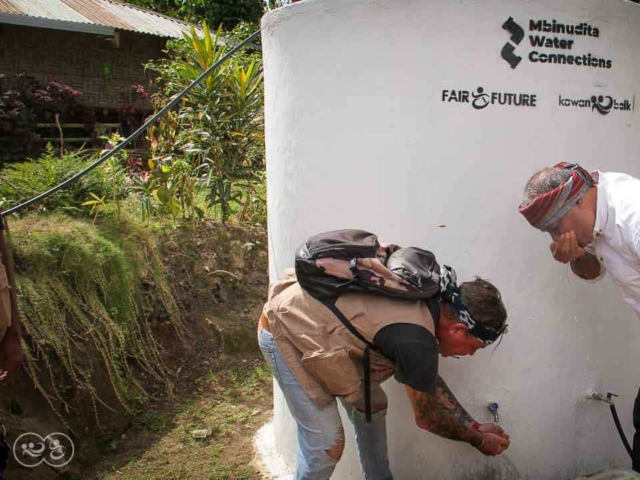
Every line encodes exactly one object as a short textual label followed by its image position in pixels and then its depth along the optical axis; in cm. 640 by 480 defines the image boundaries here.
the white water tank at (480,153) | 271
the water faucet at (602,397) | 298
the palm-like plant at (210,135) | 538
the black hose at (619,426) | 296
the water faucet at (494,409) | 290
